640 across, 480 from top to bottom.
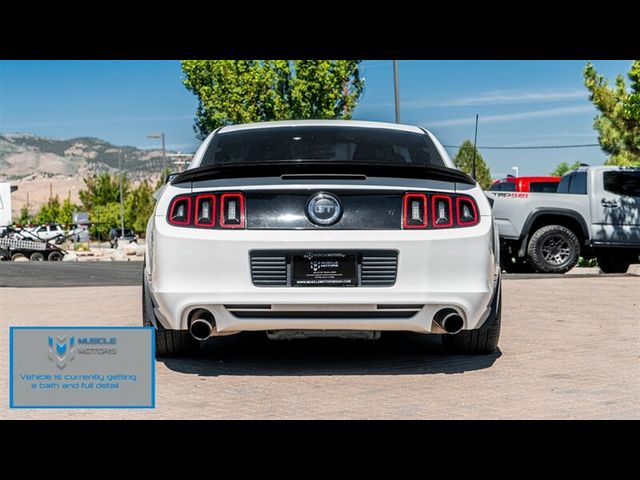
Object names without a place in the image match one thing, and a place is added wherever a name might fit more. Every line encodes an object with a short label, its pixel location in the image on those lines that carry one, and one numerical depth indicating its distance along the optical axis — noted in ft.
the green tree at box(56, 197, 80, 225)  350.84
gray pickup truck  51.42
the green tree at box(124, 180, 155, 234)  290.81
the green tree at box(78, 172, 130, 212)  329.93
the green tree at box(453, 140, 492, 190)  410.31
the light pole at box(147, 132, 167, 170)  160.35
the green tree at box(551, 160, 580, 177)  430.86
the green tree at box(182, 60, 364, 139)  171.94
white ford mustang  16.52
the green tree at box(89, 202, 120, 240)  307.78
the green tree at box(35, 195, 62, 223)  356.38
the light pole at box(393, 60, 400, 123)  93.91
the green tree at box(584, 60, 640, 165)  100.07
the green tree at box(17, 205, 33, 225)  345.72
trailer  118.42
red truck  68.64
